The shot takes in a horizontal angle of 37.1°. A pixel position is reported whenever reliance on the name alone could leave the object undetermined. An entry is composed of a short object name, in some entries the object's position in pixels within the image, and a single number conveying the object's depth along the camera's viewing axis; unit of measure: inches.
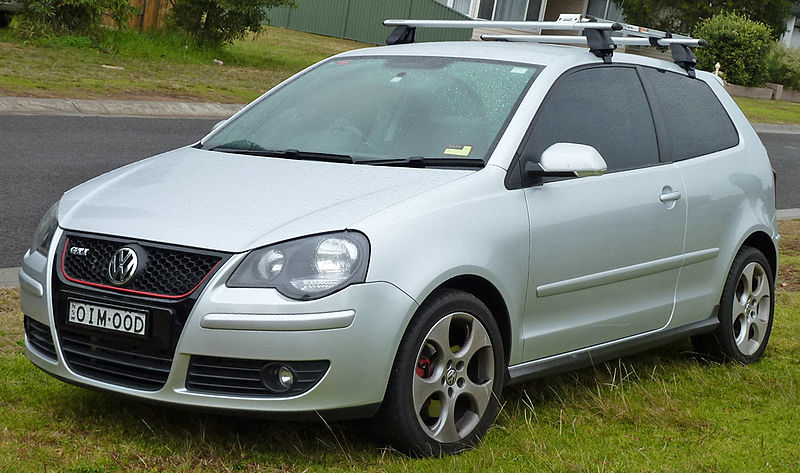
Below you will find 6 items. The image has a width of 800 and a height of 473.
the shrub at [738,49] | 1323.8
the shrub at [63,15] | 780.6
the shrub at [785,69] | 1402.6
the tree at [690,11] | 1581.0
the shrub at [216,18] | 861.2
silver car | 158.1
